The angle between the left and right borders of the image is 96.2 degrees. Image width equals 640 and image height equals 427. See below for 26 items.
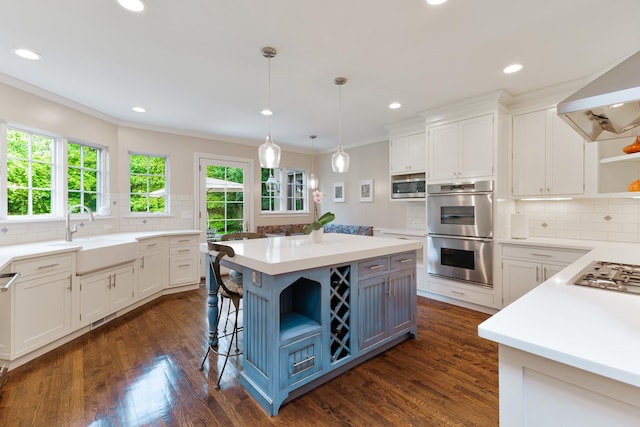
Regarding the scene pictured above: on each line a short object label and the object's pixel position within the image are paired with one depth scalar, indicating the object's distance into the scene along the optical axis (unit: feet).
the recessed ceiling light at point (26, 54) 7.63
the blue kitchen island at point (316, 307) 5.88
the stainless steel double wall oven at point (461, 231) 11.03
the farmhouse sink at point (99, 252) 9.11
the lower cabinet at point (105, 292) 9.32
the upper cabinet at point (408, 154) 13.68
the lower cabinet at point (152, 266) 12.00
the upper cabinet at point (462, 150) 11.05
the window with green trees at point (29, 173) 9.62
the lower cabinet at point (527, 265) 9.55
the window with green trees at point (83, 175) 11.70
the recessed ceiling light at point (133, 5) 5.78
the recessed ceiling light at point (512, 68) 8.60
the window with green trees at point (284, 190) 19.26
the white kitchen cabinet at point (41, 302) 7.44
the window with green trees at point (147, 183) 14.35
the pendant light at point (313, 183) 13.54
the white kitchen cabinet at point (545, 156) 9.91
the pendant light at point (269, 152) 7.72
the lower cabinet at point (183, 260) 13.71
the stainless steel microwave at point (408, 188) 13.69
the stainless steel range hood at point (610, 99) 2.79
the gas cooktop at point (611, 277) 4.17
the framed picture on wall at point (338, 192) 19.52
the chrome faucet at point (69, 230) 10.19
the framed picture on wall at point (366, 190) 17.62
